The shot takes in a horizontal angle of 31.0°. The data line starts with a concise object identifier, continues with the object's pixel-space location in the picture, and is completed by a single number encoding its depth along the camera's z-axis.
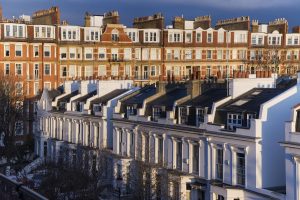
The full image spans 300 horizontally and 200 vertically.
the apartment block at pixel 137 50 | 77.56
